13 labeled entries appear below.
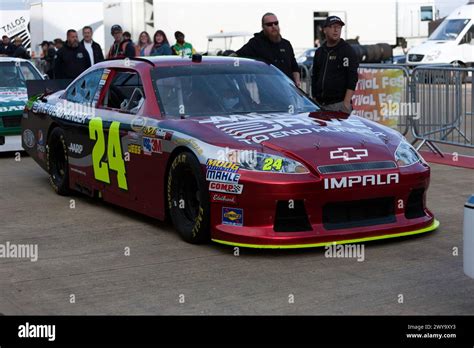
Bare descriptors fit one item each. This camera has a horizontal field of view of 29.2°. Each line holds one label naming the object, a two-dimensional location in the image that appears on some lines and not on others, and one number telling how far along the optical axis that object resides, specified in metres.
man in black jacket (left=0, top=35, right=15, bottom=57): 23.14
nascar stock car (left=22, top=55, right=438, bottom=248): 6.35
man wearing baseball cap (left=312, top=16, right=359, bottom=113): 9.46
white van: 29.39
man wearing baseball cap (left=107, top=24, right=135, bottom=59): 16.34
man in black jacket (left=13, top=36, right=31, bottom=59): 21.39
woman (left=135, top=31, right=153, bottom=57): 19.09
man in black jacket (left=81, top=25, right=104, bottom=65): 15.51
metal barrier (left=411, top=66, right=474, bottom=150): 11.33
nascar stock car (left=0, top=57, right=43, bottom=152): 12.12
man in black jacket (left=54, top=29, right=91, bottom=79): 14.73
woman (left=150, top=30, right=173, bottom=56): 17.30
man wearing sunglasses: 10.19
